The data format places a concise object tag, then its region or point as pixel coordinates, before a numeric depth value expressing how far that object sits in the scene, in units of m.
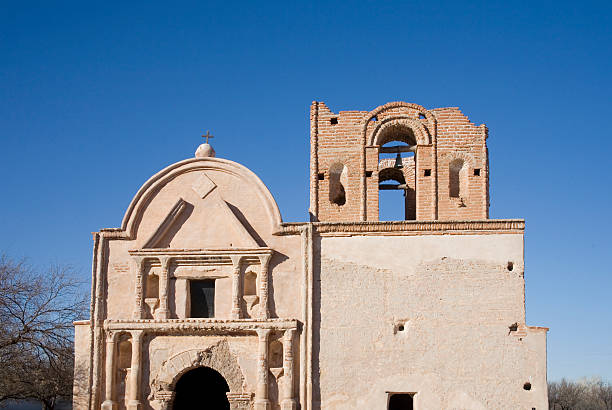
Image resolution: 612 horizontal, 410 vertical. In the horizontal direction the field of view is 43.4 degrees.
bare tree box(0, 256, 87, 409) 16.59
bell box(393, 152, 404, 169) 16.88
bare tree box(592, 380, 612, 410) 47.05
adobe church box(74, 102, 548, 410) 14.25
